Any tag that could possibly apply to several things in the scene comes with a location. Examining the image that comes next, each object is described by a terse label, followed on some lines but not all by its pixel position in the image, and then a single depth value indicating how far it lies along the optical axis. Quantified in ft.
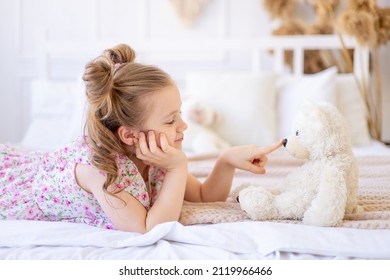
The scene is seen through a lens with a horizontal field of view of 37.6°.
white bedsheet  3.17
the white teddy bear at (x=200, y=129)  7.48
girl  3.64
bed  3.21
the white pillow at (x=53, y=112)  8.02
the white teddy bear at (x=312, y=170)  3.55
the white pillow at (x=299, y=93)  7.87
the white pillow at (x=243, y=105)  7.82
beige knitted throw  3.71
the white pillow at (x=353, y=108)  7.96
